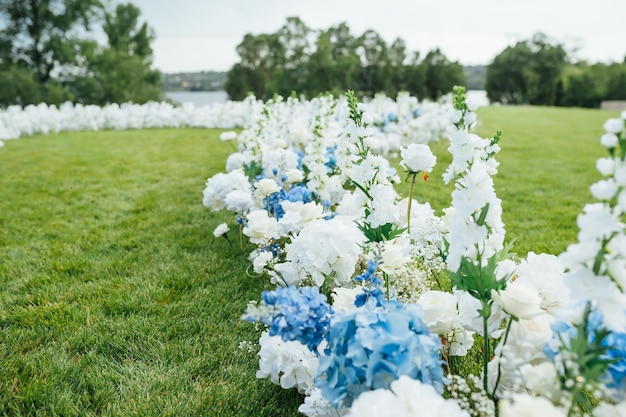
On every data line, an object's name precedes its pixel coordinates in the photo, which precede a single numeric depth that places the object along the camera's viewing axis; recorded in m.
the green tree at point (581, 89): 40.59
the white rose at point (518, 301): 1.28
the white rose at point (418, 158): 1.97
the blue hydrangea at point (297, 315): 1.21
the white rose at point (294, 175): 3.14
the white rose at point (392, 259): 1.72
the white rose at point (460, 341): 1.75
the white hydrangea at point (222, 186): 3.27
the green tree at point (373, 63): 35.38
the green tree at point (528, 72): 45.50
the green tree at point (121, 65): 22.70
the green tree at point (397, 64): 37.09
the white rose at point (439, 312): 1.48
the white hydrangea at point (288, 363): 1.64
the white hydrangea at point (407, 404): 0.99
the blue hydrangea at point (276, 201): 2.92
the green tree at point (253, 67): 33.72
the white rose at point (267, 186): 2.80
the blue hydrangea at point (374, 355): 1.17
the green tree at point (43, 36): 21.98
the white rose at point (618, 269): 0.98
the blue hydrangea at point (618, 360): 1.12
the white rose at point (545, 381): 1.10
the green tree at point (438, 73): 39.34
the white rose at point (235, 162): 4.21
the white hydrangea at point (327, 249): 1.84
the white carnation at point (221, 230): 2.90
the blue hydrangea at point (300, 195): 2.75
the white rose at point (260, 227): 2.42
